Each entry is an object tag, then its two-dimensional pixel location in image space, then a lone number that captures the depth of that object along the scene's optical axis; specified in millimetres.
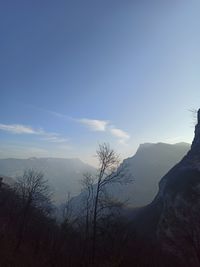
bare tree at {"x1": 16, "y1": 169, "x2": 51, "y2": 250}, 24667
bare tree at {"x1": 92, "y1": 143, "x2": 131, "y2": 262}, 20559
